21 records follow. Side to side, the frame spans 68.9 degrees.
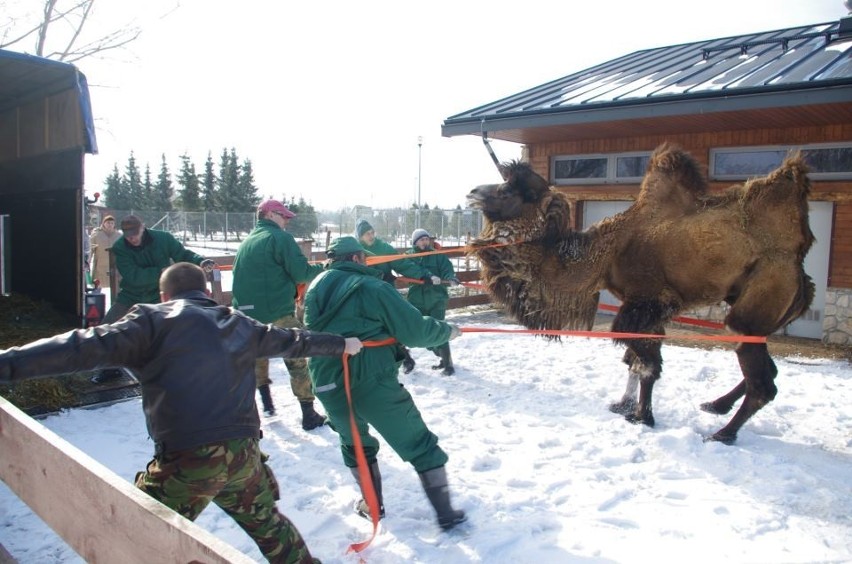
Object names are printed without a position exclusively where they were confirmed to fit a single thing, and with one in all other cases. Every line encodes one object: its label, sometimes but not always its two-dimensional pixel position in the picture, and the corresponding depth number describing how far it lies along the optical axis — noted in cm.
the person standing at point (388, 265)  723
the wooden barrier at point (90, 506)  161
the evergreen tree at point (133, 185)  5369
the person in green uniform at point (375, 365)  345
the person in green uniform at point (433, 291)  735
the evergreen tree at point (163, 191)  5175
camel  501
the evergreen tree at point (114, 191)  5638
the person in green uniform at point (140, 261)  599
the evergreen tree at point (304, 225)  2898
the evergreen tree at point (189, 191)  4731
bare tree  1689
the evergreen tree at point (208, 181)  4757
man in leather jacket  243
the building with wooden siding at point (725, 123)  772
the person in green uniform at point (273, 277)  531
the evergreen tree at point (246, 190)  4516
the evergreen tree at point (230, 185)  4488
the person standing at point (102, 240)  1023
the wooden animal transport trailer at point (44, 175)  605
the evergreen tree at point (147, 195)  5222
